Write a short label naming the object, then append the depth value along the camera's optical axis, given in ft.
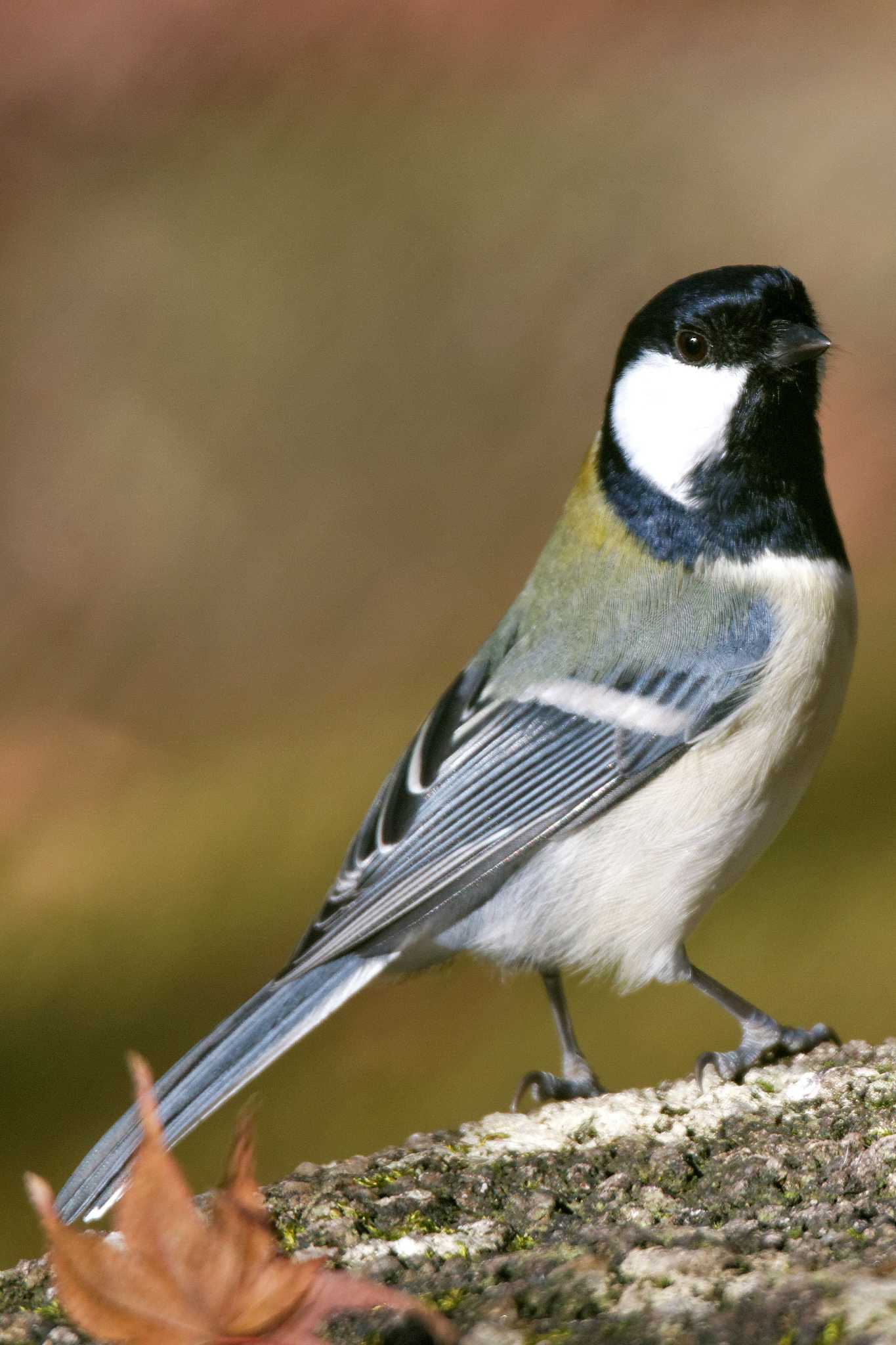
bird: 10.17
